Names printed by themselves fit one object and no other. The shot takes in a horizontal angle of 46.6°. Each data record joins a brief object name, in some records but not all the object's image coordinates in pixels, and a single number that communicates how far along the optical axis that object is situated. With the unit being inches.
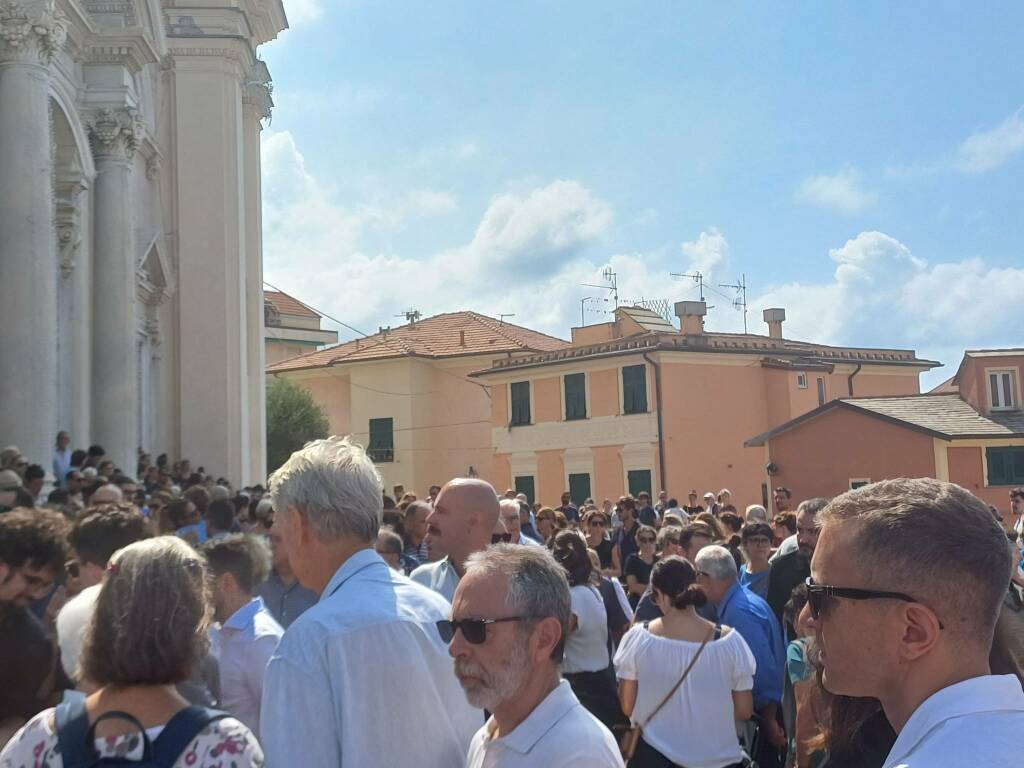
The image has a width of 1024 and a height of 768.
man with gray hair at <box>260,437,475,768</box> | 116.1
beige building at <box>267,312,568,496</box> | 1988.2
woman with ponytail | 230.5
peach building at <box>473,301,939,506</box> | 1598.2
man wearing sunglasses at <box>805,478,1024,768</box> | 77.4
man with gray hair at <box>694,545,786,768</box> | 251.3
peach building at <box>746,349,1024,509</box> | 1296.8
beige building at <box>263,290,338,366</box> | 2343.8
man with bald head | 207.6
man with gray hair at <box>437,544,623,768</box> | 116.6
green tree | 1795.0
